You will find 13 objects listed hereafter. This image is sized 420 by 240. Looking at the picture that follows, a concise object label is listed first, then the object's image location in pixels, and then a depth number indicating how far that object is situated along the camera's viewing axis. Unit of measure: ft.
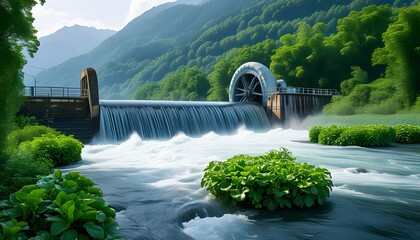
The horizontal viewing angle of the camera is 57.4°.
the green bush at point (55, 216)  13.08
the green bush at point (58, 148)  43.96
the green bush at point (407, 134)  79.56
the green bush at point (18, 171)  21.42
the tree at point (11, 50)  25.93
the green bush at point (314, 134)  81.35
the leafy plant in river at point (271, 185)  25.63
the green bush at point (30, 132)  50.26
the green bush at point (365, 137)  73.92
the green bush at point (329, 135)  76.95
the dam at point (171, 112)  77.97
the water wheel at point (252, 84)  122.52
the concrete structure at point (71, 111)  75.82
